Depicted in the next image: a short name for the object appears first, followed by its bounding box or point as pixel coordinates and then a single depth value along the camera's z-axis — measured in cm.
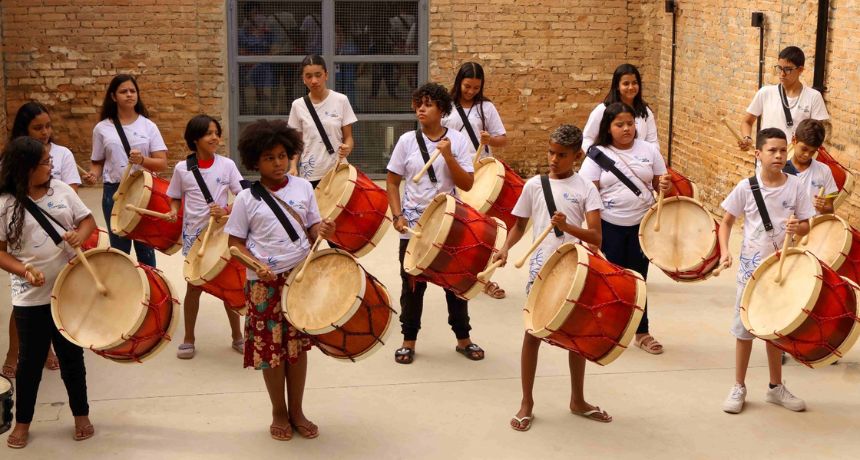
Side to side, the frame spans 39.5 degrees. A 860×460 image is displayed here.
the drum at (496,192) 727
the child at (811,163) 658
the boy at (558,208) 578
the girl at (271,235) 552
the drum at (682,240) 668
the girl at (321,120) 789
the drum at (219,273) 621
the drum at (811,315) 531
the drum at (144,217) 699
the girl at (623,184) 687
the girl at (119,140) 748
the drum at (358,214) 695
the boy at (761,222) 604
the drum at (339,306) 526
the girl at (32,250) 547
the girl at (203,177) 681
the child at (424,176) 676
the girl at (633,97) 753
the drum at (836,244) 625
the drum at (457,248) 604
